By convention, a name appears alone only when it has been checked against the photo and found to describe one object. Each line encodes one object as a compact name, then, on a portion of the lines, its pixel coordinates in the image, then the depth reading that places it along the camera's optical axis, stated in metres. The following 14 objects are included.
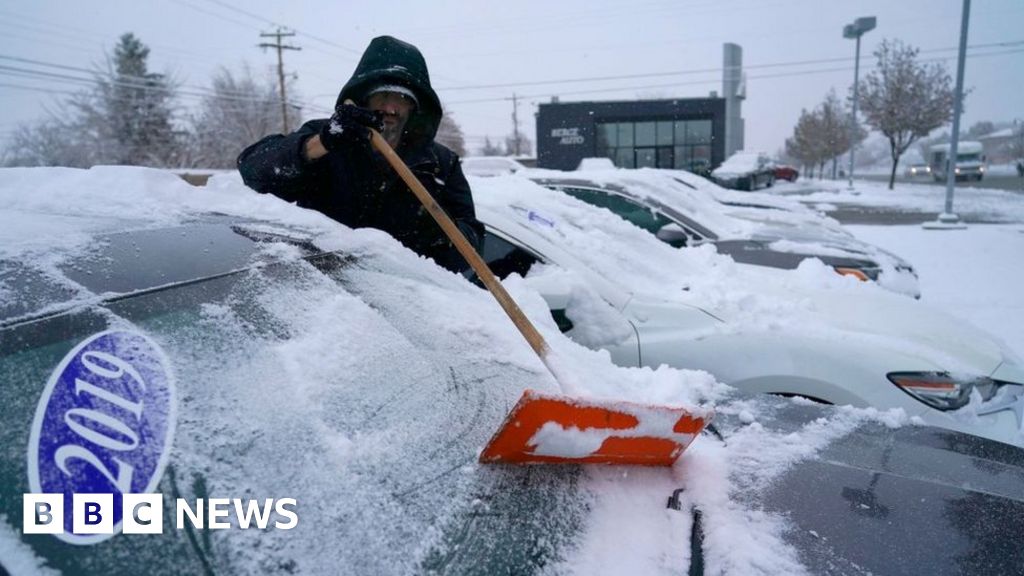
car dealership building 34.53
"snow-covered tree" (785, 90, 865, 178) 51.91
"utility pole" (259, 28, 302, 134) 34.24
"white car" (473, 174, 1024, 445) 2.75
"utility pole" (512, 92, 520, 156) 67.12
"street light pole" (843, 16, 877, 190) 32.12
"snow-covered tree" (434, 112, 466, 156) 55.47
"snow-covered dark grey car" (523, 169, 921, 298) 5.91
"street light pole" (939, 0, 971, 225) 13.83
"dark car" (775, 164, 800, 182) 48.11
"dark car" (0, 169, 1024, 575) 0.95
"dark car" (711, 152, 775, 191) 28.80
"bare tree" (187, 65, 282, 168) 38.09
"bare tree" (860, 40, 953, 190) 30.55
